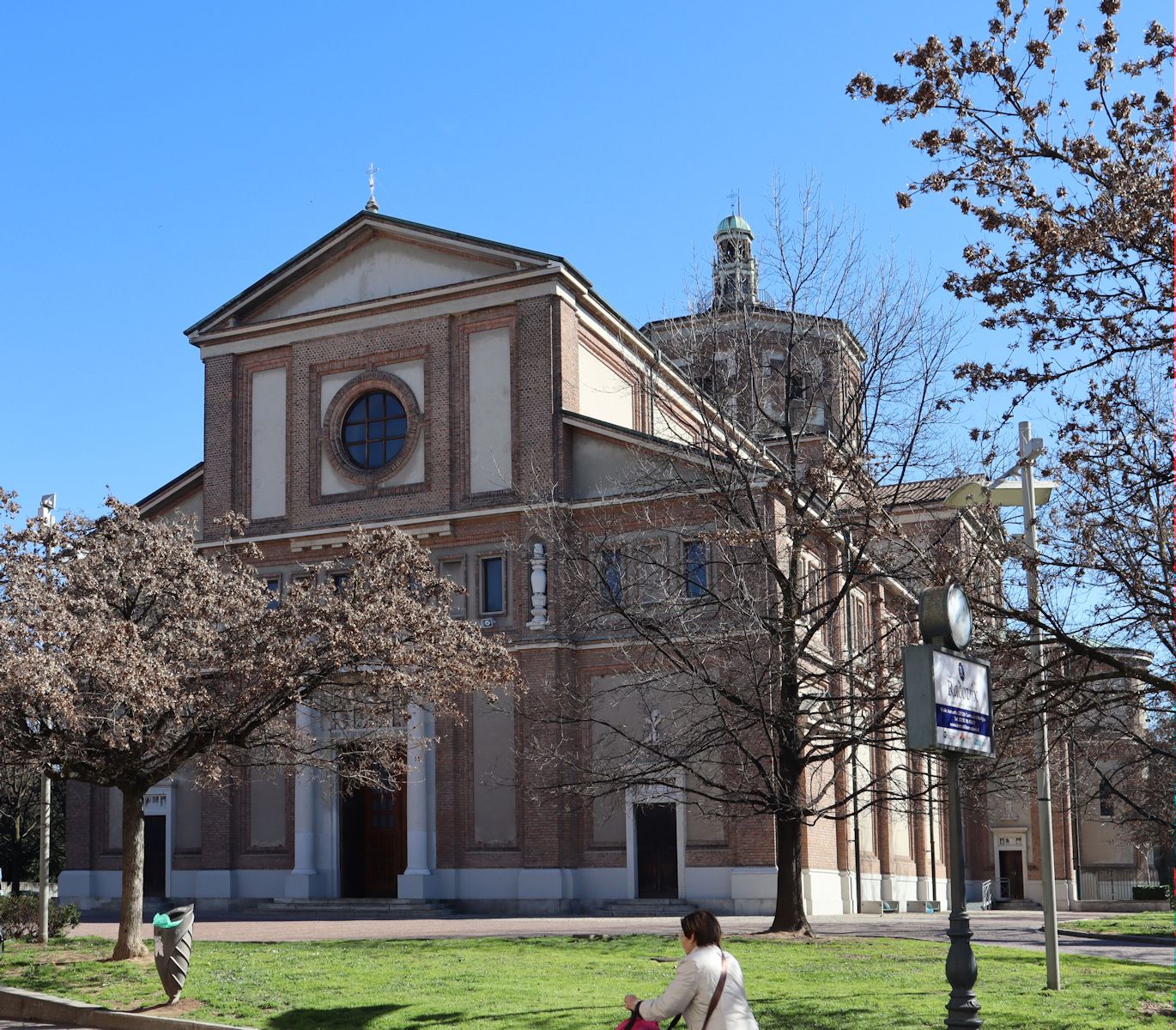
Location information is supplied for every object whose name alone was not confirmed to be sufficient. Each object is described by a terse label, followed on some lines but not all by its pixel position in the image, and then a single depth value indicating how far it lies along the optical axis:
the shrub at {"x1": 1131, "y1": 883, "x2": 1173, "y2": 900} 50.56
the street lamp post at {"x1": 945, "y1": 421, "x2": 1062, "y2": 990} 14.67
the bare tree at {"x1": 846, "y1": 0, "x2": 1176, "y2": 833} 10.61
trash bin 15.27
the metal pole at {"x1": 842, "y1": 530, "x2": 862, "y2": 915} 37.35
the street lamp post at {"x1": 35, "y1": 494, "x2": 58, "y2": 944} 20.97
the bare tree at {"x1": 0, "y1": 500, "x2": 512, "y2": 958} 17.55
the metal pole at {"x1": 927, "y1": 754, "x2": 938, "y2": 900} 45.18
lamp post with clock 8.68
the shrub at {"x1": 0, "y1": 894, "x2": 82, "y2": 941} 22.09
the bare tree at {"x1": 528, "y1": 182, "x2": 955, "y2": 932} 22.48
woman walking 7.90
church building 33.31
